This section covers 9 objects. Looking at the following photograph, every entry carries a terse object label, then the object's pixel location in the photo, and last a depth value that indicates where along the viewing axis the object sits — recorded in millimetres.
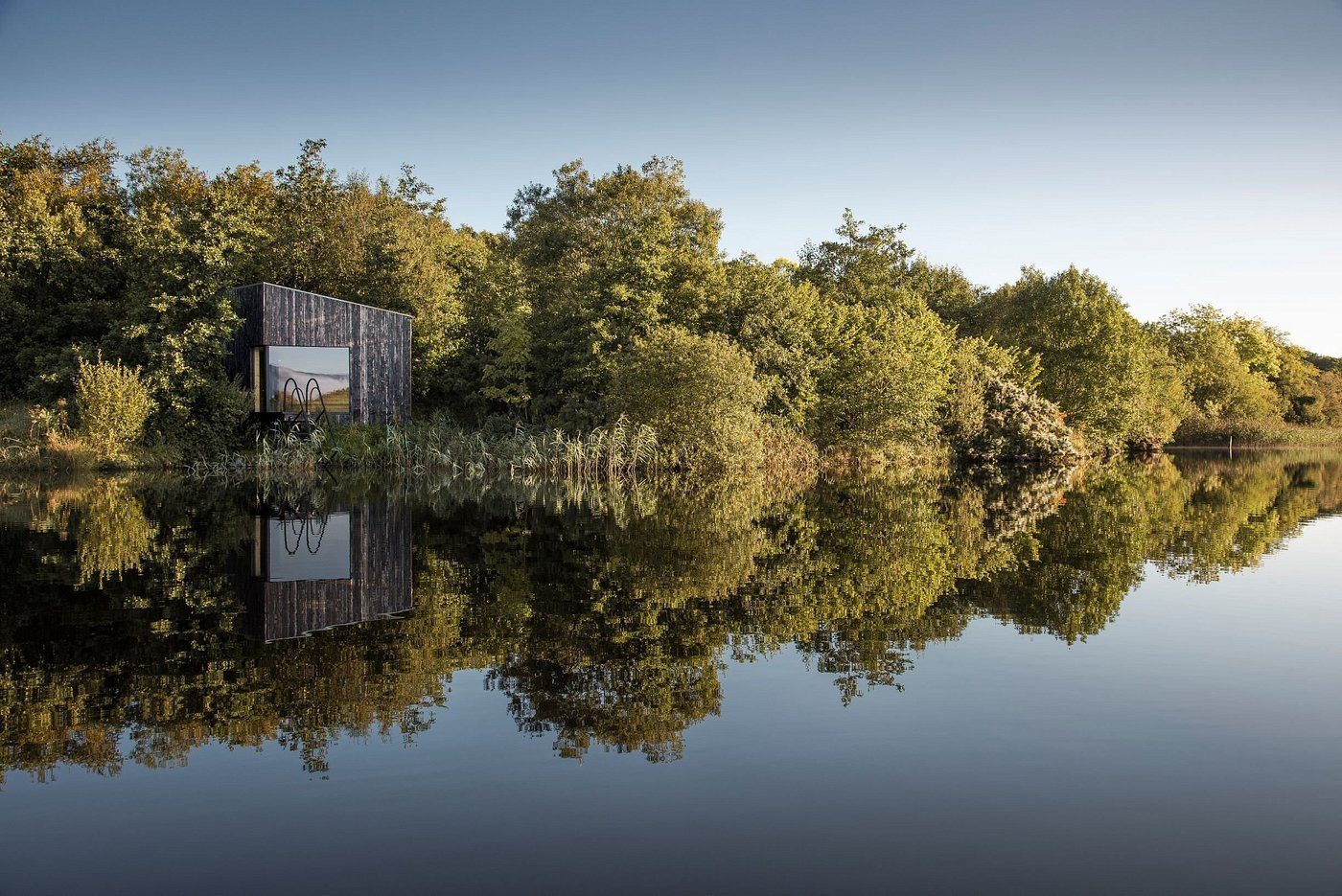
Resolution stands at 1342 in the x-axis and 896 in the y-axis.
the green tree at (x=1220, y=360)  53594
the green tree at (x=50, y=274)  29328
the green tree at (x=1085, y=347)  39438
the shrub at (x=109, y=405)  23406
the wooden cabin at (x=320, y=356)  25359
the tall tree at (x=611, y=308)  27109
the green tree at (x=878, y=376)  29547
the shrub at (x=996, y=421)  33594
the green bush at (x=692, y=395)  24844
